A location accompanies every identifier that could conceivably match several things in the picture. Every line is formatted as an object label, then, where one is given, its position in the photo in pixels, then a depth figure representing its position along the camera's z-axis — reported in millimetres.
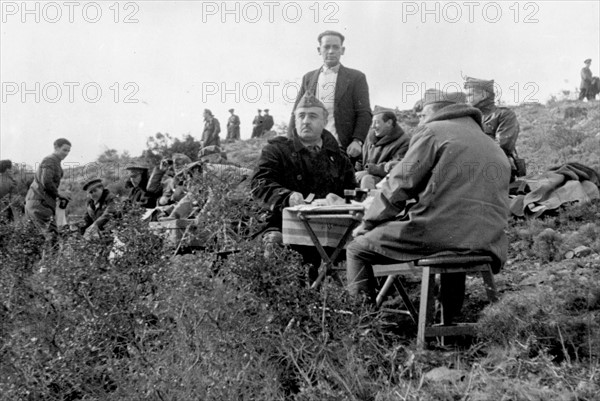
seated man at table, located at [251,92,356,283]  5312
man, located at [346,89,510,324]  4207
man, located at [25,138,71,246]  9852
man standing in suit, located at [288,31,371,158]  7191
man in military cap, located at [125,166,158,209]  10212
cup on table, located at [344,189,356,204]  5137
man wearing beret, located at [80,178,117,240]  9530
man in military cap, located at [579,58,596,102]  29234
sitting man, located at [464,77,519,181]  9094
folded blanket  8516
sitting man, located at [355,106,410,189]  7582
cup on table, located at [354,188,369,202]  5411
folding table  4680
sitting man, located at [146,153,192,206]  8781
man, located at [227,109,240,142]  32438
